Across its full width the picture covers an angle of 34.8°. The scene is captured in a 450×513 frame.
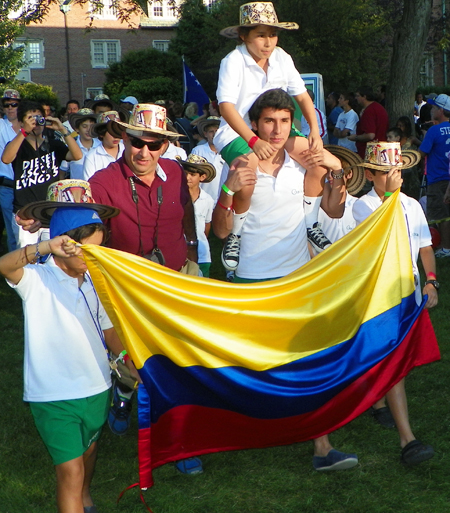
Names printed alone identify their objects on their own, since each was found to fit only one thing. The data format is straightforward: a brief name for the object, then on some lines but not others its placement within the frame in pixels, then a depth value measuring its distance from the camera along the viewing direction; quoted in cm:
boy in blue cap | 360
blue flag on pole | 1759
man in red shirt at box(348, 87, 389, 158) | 1422
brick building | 4928
